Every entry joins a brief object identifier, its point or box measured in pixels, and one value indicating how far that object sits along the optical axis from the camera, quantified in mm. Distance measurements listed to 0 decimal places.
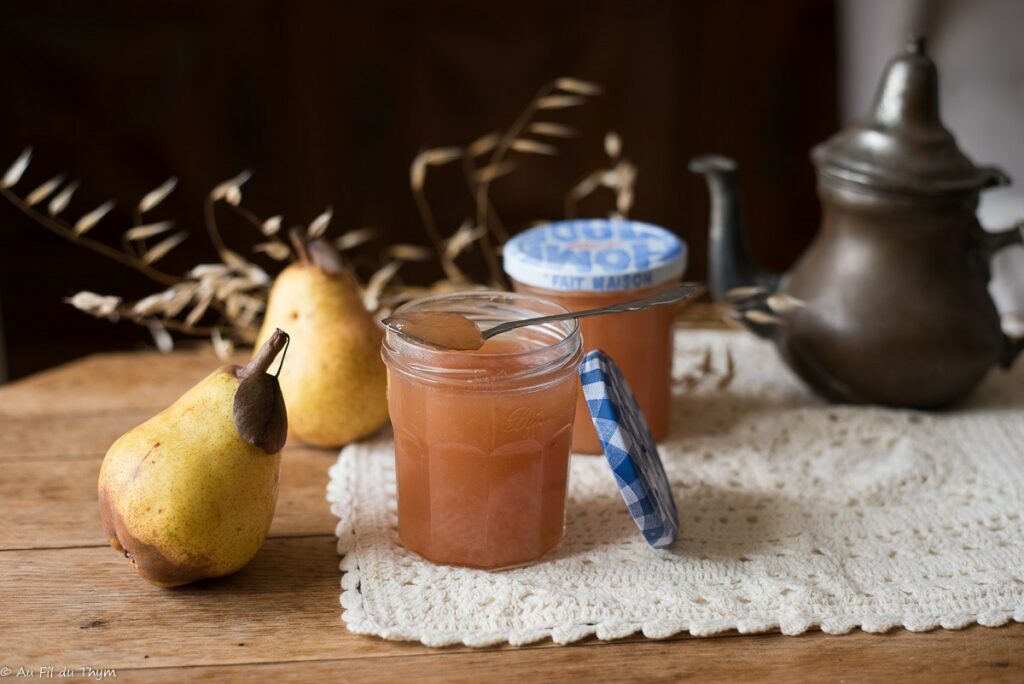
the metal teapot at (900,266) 1088
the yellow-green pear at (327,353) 1064
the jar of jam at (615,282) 1032
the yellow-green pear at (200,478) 819
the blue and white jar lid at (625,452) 858
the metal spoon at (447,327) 864
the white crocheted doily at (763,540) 828
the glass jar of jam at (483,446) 853
